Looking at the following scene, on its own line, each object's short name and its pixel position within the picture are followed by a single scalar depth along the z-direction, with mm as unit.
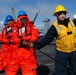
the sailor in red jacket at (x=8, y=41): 3656
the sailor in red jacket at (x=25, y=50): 3429
